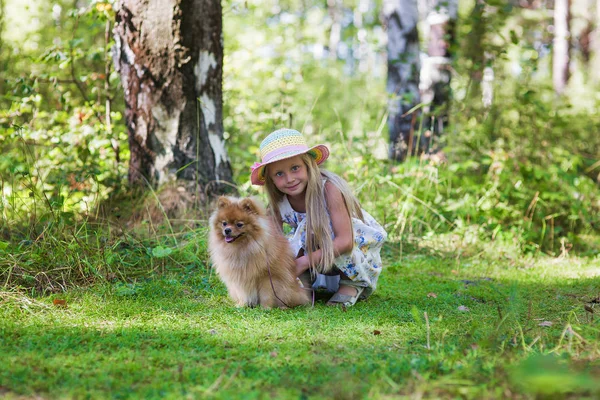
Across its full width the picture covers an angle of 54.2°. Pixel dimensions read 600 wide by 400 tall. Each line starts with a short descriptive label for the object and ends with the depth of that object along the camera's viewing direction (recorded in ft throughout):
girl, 12.78
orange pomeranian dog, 12.54
